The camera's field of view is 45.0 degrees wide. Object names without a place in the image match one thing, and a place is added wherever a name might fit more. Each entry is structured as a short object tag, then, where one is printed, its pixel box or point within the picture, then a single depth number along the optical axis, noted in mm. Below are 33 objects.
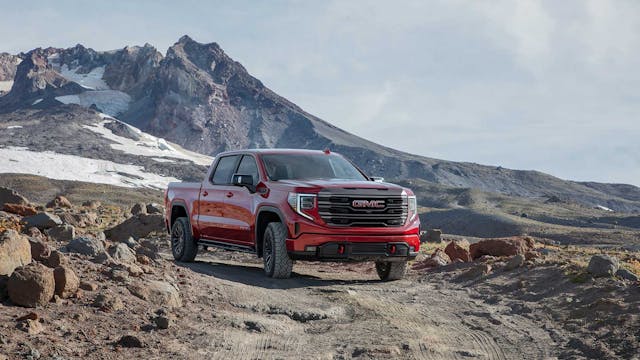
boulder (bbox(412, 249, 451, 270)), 15836
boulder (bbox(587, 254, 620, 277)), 11367
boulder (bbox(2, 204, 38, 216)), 23031
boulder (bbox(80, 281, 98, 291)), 8523
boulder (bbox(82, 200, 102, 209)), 40988
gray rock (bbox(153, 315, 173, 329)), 7895
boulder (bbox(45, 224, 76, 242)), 15250
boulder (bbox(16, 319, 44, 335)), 6869
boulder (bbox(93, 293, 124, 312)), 8094
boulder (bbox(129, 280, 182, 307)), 8906
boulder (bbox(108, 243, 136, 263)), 10573
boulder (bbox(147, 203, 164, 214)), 31792
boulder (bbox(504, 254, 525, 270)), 13508
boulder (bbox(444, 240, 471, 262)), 17266
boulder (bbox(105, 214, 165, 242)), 21719
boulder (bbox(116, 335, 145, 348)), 7118
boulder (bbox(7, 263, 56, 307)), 7582
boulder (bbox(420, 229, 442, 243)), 28875
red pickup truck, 11445
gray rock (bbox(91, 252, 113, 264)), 9940
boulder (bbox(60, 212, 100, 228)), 23664
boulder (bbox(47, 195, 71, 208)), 38225
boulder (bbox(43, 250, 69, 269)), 8617
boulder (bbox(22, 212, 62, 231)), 17484
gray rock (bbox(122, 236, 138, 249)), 13989
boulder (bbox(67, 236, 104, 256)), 10617
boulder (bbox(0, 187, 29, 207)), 32275
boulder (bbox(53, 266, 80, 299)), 8016
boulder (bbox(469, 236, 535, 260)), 16797
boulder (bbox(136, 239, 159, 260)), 12102
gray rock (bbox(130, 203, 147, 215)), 32625
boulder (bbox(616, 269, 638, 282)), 10898
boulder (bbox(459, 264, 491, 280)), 13659
